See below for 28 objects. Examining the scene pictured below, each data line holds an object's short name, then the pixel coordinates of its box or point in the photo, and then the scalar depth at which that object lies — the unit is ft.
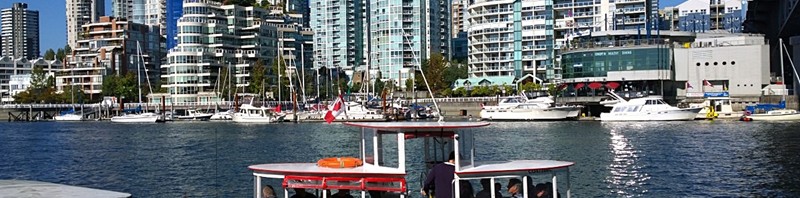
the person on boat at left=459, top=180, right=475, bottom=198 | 66.80
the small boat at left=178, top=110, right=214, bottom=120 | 434.30
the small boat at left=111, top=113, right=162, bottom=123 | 427.00
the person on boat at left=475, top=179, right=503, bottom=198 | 66.80
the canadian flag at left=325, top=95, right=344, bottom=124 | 104.51
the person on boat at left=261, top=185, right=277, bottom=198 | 66.23
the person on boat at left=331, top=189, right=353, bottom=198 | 67.15
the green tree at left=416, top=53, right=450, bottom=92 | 484.74
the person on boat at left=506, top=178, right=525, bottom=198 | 67.62
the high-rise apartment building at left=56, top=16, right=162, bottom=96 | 575.38
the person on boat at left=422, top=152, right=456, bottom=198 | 66.33
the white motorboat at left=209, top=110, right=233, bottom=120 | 419.91
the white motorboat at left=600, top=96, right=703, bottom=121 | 313.32
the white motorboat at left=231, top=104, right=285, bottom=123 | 384.47
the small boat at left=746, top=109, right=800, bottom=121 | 293.23
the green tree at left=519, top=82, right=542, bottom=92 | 447.01
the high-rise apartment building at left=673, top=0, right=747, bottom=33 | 600.80
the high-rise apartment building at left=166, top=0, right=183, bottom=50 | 565.53
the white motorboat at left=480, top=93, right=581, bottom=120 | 347.77
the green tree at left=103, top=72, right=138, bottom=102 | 528.63
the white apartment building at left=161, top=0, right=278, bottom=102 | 497.05
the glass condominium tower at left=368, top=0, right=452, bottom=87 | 593.42
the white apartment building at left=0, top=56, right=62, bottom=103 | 644.27
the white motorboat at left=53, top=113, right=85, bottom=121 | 485.32
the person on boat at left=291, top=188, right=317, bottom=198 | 66.64
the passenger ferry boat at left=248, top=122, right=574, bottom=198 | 65.16
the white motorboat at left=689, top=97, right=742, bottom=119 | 324.60
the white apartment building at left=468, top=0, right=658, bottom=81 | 448.24
